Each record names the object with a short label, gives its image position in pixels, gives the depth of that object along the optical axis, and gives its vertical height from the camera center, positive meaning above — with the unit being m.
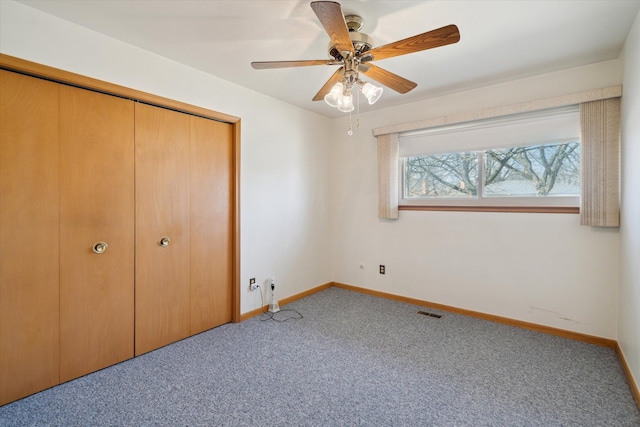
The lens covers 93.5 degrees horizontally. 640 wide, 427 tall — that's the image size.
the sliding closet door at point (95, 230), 2.01 -0.11
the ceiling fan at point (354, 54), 1.47 +0.93
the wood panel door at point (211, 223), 2.73 -0.08
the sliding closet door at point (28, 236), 1.78 -0.13
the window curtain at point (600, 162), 2.38 +0.41
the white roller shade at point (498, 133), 2.67 +0.81
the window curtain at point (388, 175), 3.61 +0.47
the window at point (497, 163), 2.71 +0.52
